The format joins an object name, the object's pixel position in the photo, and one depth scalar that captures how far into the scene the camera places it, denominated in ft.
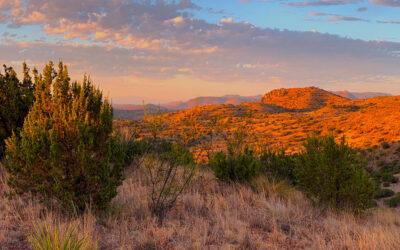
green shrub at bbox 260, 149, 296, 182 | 30.60
